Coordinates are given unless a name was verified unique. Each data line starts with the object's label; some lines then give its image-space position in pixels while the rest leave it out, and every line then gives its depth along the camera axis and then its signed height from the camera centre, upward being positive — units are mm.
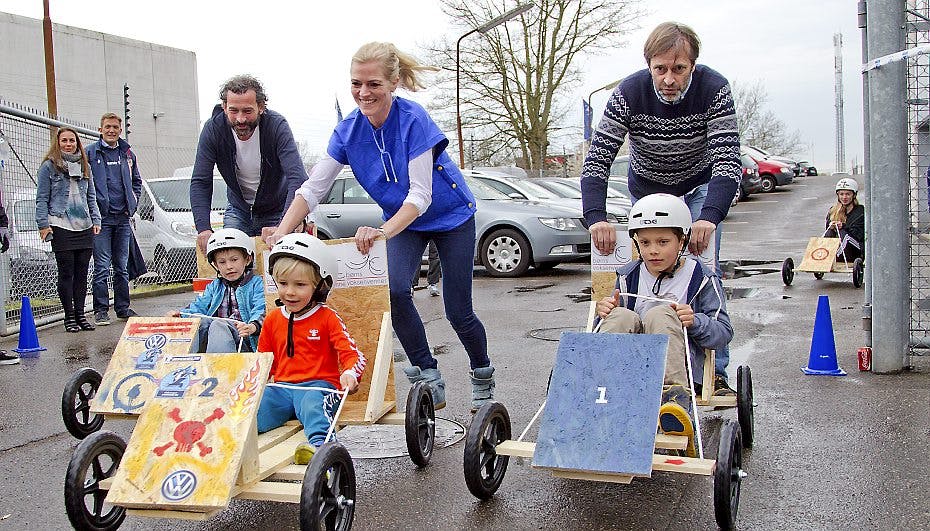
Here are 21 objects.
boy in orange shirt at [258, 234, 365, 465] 4434 -467
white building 36438 +6799
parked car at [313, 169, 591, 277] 14469 +102
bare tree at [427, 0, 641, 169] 41344 +7114
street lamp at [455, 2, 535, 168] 31641 +7086
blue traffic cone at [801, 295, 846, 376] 6559 -852
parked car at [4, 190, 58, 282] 10383 +48
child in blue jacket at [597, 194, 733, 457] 4359 -335
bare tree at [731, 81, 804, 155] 69000 +7084
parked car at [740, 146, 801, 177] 39312 +2851
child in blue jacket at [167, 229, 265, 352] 5223 -308
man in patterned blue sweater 4711 +493
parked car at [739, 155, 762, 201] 32406 +1600
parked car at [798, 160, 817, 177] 49875 +2876
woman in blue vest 4926 +257
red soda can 6602 -963
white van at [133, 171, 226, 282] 13828 +241
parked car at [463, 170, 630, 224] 15695 +671
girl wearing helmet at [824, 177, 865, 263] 12406 -22
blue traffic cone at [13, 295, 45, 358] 8633 -748
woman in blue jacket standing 9438 +390
